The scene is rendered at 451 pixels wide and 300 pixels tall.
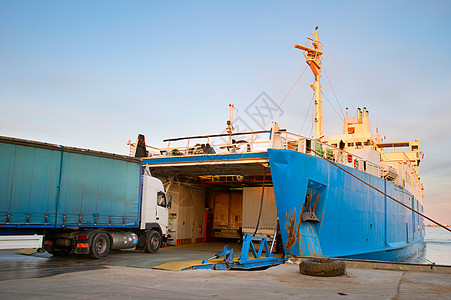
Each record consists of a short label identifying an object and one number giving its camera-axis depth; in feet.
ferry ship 48.98
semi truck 37.37
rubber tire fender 33.68
